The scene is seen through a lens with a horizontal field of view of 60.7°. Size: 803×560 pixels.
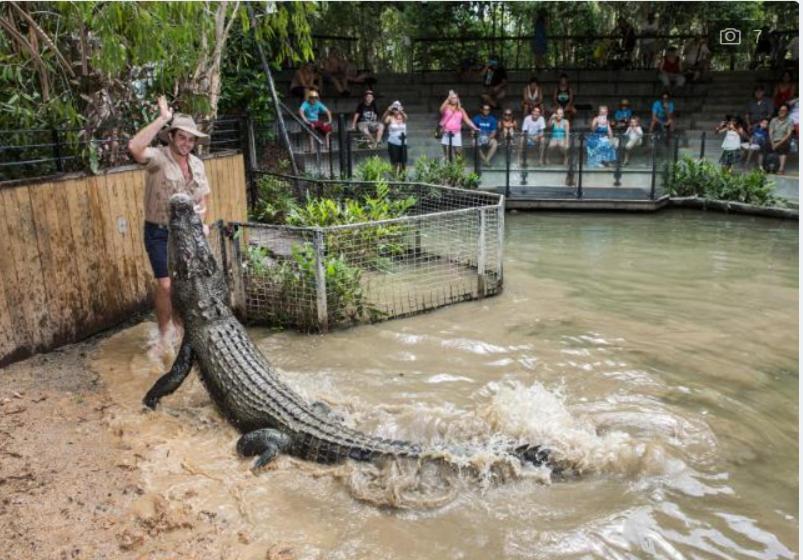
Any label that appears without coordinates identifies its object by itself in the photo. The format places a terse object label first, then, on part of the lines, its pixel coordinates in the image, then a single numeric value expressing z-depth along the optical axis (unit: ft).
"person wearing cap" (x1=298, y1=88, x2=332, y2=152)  43.39
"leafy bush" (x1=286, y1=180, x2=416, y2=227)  24.85
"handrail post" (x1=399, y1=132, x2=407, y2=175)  41.60
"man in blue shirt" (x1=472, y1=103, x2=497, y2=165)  41.60
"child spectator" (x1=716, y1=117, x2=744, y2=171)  42.45
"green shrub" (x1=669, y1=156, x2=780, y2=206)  39.22
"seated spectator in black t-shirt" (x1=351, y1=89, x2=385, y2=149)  46.06
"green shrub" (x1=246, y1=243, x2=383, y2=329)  20.53
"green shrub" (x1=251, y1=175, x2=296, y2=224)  30.81
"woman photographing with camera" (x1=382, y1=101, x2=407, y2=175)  41.65
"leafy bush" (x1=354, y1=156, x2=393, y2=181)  35.06
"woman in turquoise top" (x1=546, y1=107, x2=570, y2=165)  40.65
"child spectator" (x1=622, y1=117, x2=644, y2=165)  40.04
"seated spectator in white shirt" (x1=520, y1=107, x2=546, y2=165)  40.83
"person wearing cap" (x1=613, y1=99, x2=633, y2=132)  49.40
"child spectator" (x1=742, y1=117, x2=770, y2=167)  41.70
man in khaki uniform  16.98
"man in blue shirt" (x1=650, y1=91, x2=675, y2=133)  53.26
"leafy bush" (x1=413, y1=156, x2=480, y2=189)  40.11
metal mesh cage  20.59
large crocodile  13.12
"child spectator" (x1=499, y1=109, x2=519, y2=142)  44.09
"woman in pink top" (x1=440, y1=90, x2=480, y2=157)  44.75
